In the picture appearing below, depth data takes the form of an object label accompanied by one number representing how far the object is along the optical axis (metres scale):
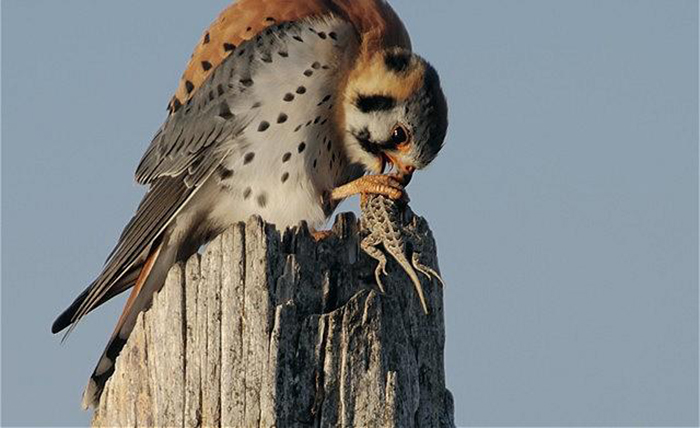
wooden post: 8.00
